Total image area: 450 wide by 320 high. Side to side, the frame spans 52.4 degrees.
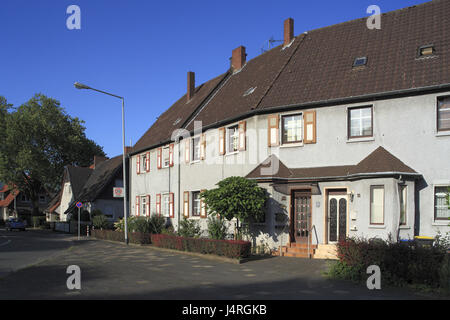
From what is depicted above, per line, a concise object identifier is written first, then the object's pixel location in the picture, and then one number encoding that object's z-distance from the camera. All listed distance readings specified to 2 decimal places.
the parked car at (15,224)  51.75
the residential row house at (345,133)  16.47
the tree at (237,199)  18.28
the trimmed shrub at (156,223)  27.00
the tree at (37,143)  54.13
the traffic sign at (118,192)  27.63
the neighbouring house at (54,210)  61.22
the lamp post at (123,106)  24.66
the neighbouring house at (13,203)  79.76
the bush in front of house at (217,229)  20.48
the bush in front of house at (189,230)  22.94
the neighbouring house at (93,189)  45.59
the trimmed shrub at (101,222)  35.06
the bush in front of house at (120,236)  25.33
